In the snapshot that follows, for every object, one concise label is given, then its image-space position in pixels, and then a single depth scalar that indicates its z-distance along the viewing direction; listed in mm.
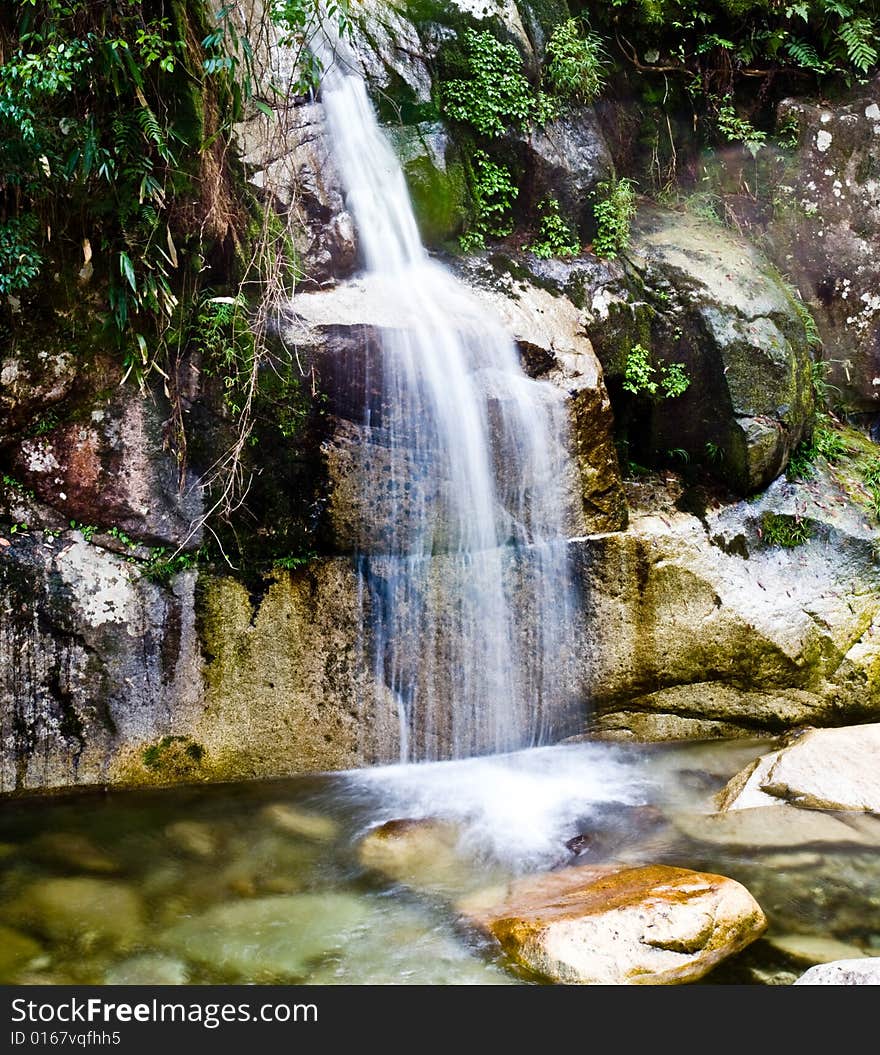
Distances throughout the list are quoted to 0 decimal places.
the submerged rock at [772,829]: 4477
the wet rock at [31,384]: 4930
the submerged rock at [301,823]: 4695
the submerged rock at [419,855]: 4312
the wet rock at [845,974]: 3170
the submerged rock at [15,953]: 3523
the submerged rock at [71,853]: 4324
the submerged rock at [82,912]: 3795
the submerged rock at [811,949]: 3652
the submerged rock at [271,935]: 3652
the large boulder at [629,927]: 3461
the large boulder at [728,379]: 6164
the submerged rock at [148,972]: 3523
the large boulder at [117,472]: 4980
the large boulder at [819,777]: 4773
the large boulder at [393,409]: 5242
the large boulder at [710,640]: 5691
